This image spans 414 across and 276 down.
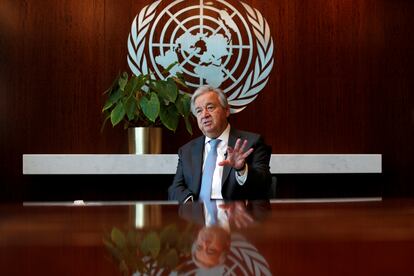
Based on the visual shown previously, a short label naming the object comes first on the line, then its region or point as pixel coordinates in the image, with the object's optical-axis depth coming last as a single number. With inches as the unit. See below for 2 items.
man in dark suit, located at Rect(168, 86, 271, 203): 108.6
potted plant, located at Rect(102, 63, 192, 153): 157.0
